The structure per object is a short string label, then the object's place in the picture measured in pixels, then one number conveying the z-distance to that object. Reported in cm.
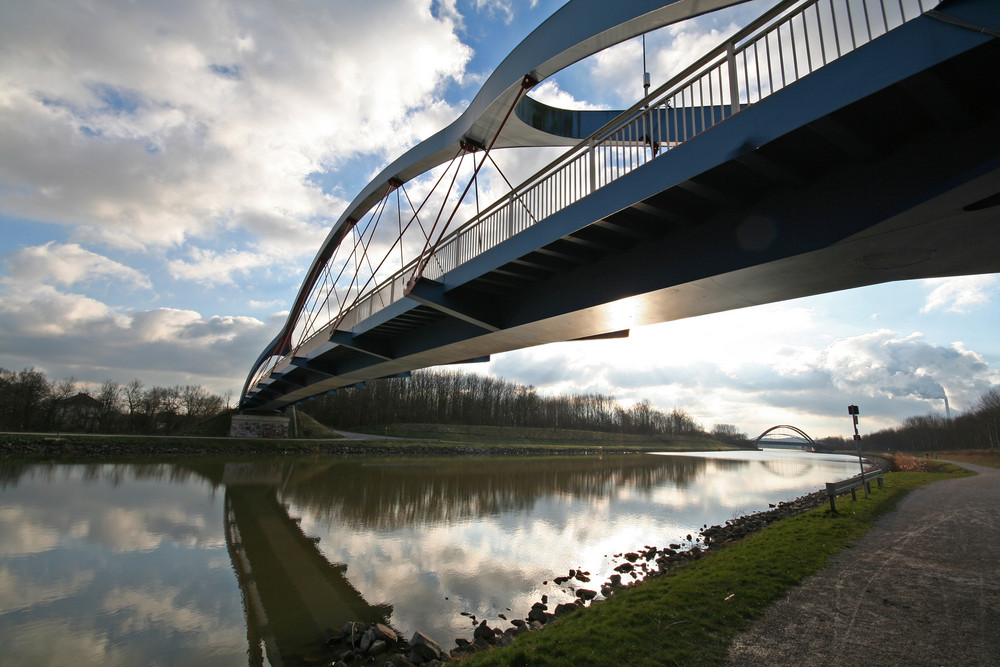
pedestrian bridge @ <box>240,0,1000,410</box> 416
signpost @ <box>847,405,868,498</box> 1505
